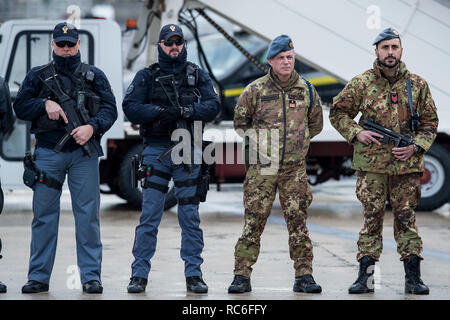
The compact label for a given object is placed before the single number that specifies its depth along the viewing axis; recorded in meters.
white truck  20.19
